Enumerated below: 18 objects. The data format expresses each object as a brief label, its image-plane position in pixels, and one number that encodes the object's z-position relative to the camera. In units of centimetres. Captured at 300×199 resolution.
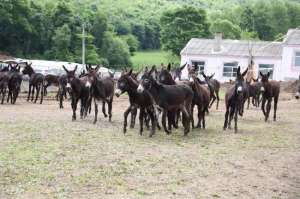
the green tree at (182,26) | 9131
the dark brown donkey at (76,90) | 2028
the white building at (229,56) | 6481
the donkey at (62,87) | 2616
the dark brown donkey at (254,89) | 2565
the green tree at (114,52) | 9594
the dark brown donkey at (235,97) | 1905
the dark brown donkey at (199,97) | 1934
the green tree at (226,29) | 10670
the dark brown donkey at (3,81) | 2742
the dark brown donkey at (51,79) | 3220
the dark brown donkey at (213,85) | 2310
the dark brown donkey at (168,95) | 1628
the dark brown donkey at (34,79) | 2958
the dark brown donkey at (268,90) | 2333
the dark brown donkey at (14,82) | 2747
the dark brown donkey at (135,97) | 1672
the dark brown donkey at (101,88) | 2005
